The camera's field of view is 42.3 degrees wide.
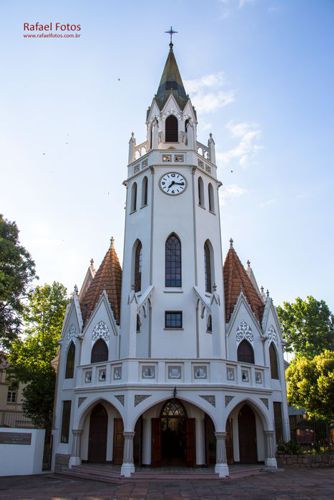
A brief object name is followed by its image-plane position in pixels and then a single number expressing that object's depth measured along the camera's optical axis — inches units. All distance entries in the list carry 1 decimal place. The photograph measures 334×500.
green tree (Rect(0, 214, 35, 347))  880.9
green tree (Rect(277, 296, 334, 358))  1690.5
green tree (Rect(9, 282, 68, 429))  1127.6
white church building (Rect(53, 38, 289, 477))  725.3
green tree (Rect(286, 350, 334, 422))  1099.9
